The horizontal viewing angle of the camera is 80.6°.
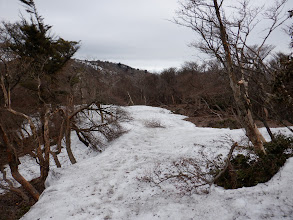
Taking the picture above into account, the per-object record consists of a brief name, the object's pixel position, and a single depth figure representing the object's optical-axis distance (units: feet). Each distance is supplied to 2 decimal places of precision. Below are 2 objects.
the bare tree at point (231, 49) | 18.60
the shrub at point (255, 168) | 14.99
